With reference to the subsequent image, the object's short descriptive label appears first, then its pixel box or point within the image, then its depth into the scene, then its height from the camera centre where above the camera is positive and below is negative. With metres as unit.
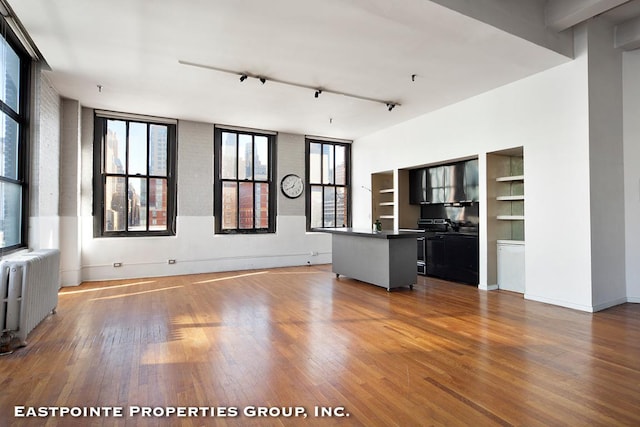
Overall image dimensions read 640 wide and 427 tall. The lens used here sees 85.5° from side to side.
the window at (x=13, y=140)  3.77 +0.93
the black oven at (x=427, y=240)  6.57 -0.44
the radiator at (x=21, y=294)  3.06 -0.69
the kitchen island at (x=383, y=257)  5.26 -0.64
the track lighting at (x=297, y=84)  4.52 +1.99
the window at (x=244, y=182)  7.44 +0.80
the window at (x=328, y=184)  8.55 +0.85
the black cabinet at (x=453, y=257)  5.70 -0.70
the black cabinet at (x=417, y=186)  7.02 +0.65
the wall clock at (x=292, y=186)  8.05 +0.76
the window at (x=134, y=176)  6.39 +0.81
